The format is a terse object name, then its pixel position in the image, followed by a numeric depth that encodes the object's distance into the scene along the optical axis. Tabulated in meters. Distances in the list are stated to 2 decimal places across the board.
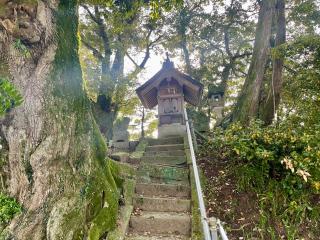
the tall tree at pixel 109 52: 11.65
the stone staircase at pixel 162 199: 3.79
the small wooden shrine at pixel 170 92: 9.34
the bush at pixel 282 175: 3.75
